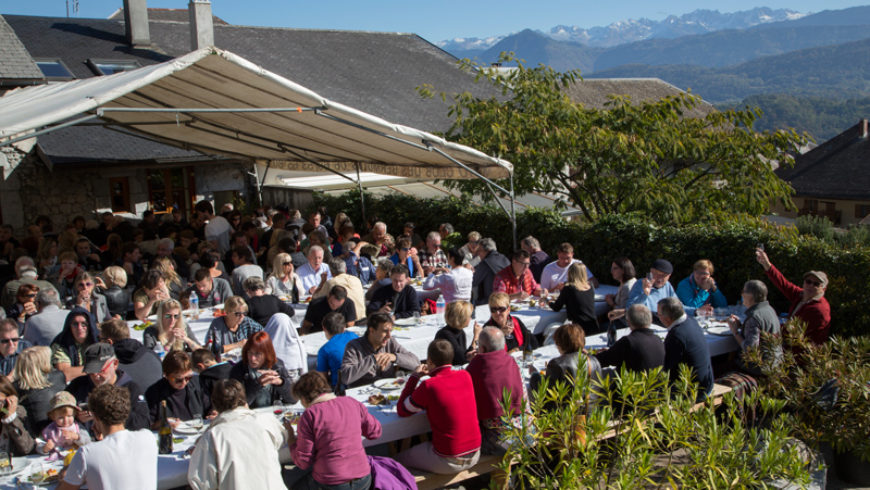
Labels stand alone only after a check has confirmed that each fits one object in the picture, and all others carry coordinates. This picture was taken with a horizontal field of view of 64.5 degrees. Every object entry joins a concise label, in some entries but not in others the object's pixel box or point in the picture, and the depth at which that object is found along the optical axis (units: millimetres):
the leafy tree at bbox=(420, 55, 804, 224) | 11531
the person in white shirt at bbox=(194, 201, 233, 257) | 11477
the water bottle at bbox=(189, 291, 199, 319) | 7562
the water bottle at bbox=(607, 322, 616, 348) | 6262
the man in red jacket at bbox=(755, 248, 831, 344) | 6195
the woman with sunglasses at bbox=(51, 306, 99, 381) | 5852
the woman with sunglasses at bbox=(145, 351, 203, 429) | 4816
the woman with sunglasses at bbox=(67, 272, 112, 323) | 6754
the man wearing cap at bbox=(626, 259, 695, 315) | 7102
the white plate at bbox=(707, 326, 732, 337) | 6602
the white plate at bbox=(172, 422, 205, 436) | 4688
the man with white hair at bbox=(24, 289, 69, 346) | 6523
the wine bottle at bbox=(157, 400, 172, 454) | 4422
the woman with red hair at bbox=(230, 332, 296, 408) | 5113
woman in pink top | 4176
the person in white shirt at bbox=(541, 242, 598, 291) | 8336
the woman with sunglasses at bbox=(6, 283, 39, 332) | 7000
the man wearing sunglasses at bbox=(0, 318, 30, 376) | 5664
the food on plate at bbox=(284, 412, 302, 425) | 4834
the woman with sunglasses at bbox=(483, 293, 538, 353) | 6148
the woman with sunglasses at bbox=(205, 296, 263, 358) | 6133
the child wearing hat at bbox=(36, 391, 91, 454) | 4410
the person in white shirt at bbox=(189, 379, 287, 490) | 3857
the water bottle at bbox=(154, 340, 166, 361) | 6176
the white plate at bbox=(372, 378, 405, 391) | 5473
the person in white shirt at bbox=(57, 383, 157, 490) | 3742
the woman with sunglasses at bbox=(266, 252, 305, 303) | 8188
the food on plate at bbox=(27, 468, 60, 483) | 4094
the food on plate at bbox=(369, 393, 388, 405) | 5172
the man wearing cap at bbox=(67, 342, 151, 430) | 4676
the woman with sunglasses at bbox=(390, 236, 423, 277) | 9117
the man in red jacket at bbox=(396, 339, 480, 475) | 4652
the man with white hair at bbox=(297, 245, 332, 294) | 8375
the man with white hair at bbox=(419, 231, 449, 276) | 9754
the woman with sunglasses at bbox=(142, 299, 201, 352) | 6086
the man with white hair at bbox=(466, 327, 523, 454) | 4855
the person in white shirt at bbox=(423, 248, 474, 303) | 7953
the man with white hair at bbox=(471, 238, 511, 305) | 8422
